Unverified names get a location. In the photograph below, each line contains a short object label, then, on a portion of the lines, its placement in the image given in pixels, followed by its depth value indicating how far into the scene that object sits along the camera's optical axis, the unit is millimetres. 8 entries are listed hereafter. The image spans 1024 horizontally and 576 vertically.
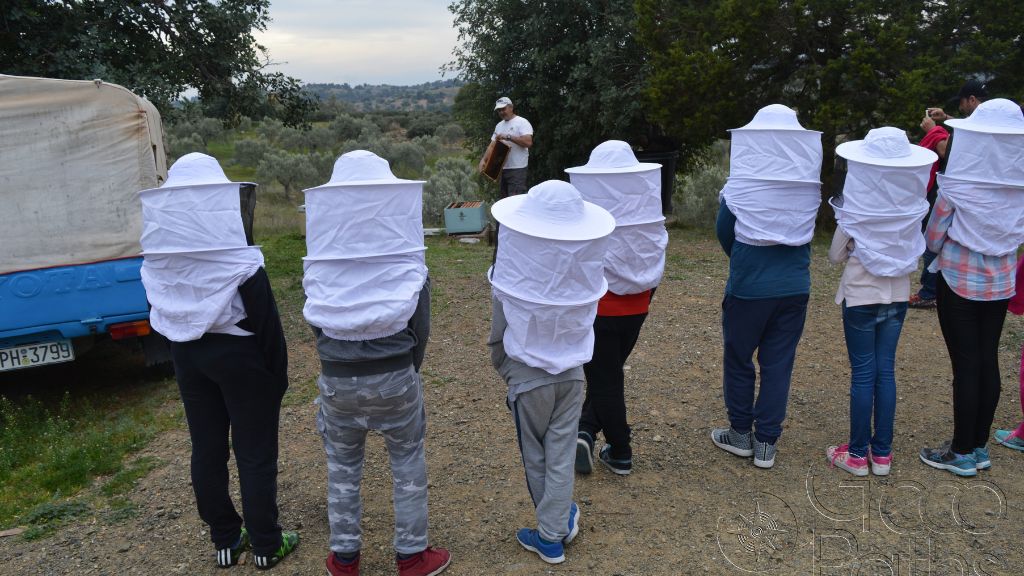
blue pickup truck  5281
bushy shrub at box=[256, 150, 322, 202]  26141
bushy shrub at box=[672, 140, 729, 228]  15176
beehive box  12922
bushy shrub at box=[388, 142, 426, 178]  30633
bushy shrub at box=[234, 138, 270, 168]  31188
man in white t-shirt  9664
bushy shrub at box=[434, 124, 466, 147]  43562
